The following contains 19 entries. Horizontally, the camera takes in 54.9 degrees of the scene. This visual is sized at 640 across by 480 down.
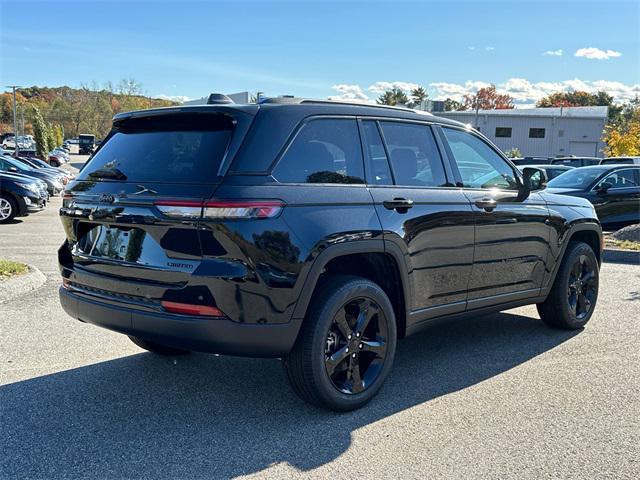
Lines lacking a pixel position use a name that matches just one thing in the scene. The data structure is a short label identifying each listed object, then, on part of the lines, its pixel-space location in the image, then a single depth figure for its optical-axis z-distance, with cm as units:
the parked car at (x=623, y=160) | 2236
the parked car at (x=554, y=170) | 2002
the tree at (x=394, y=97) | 9088
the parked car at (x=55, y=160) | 4909
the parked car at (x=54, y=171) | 2542
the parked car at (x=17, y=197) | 1438
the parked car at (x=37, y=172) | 1927
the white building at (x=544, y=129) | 5556
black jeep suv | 331
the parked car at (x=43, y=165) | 2708
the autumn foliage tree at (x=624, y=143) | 3319
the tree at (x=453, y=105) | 8859
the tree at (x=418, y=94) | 9925
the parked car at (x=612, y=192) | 1302
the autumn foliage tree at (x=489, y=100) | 9194
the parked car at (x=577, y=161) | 2827
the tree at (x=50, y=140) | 6662
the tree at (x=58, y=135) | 8200
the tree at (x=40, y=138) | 5450
